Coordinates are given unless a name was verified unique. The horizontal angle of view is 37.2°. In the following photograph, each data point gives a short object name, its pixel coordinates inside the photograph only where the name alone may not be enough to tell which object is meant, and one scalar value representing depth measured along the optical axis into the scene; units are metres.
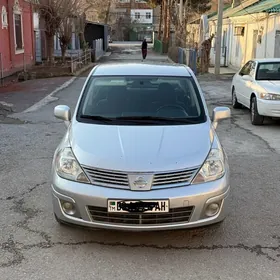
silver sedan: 3.64
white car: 9.08
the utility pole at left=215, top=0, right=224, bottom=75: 19.97
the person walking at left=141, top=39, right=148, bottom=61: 32.69
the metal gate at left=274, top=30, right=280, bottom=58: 18.28
